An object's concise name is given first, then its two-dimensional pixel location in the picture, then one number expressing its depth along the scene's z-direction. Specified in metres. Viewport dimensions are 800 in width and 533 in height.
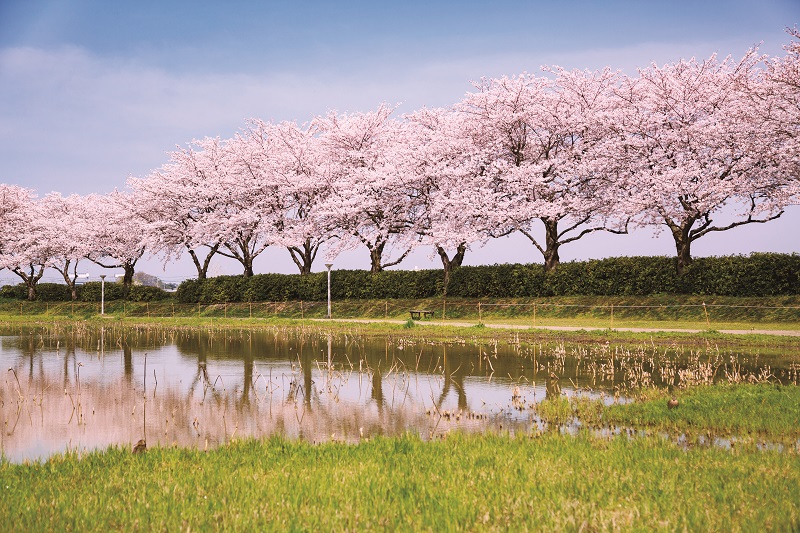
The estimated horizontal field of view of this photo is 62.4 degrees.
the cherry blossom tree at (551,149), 38.69
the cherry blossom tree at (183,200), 55.56
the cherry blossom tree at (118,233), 60.62
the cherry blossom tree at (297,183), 49.66
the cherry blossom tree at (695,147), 34.38
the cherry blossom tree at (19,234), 69.38
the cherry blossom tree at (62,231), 65.12
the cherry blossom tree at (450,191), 40.25
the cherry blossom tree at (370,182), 44.56
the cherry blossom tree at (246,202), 52.56
